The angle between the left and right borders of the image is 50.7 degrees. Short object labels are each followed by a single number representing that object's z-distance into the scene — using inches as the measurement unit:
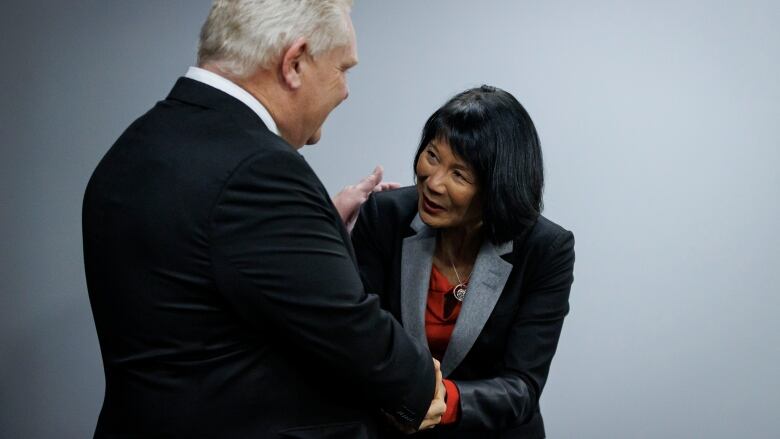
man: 38.8
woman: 62.7
